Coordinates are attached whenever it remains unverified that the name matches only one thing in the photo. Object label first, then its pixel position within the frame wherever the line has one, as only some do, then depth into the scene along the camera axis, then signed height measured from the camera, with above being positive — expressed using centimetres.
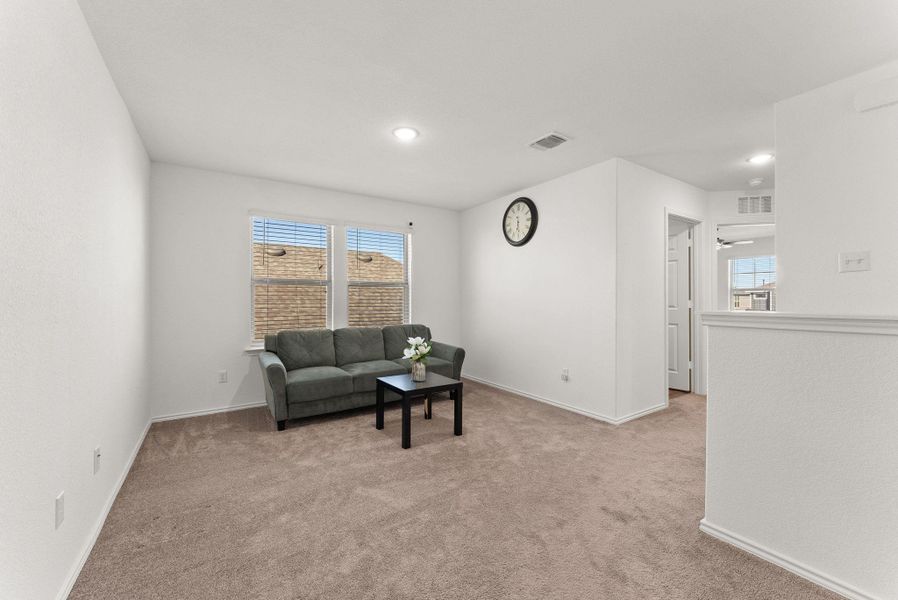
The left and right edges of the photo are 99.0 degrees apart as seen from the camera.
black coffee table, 309 -77
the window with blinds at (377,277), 506 +31
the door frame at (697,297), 483 +1
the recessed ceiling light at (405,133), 313 +138
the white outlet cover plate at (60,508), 152 -83
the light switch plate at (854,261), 238 +22
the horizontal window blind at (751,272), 835 +56
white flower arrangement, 354 -48
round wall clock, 470 +99
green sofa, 358 -74
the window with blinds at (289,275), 445 +30
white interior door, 496 -12
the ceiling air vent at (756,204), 466 +113
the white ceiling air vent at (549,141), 326 +137
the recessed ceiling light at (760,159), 364 +134
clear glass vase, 353 -66
